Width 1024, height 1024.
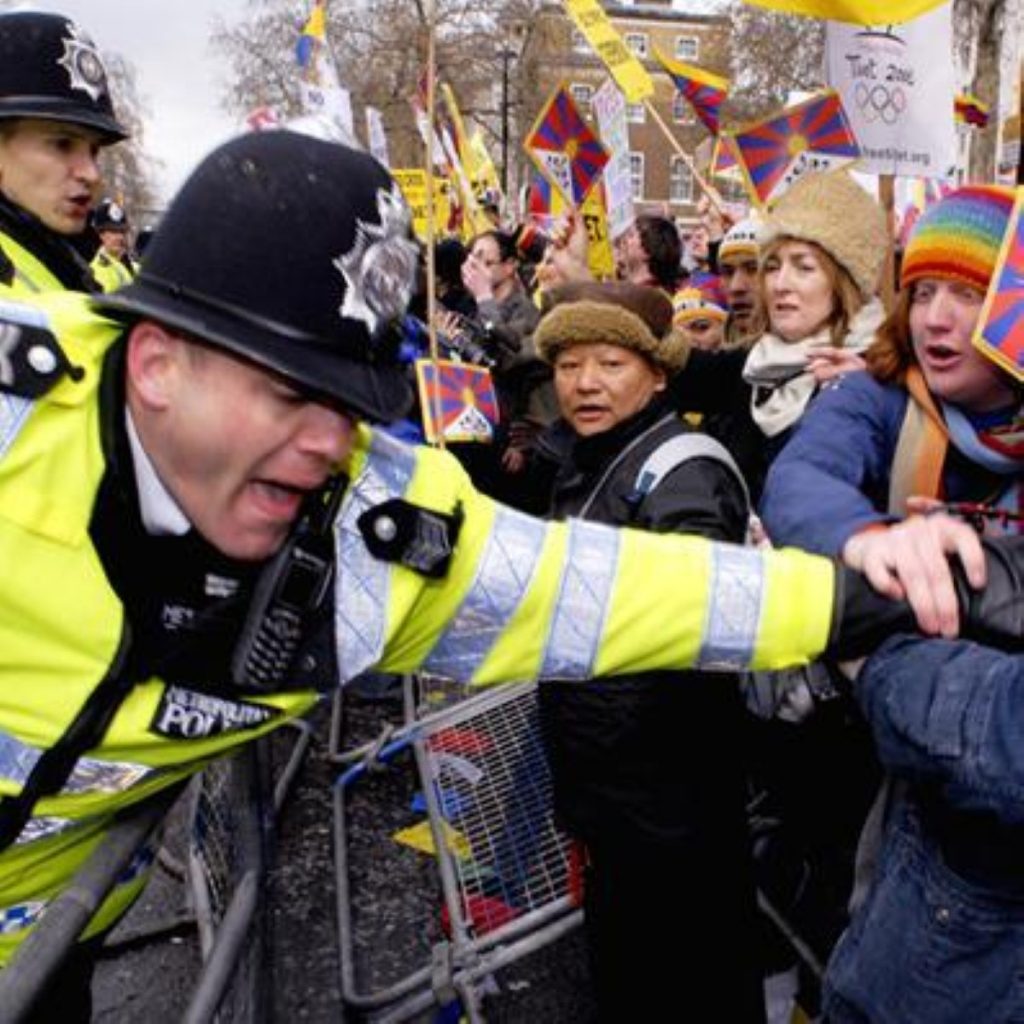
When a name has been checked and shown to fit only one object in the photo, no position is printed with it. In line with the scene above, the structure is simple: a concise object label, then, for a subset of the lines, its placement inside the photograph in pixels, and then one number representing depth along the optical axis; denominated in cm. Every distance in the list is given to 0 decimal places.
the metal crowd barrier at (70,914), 101
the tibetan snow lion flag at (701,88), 621
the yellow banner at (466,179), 829
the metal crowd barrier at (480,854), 254
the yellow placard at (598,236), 545
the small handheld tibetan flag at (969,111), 826
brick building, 4735
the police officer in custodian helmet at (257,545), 123
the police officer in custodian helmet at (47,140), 278
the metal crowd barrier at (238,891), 132
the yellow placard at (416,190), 825
